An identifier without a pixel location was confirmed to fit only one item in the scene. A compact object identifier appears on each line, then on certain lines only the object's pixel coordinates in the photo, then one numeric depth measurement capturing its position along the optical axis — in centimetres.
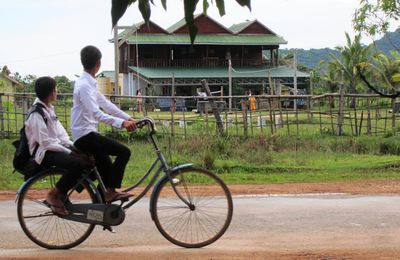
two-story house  4409
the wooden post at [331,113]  2062
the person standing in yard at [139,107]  2084
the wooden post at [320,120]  2046
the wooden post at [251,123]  1894
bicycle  541
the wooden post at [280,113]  2014
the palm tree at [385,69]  4119
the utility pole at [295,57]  3939
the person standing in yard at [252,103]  2060
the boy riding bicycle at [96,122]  519
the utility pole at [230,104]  2184
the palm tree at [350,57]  4975
